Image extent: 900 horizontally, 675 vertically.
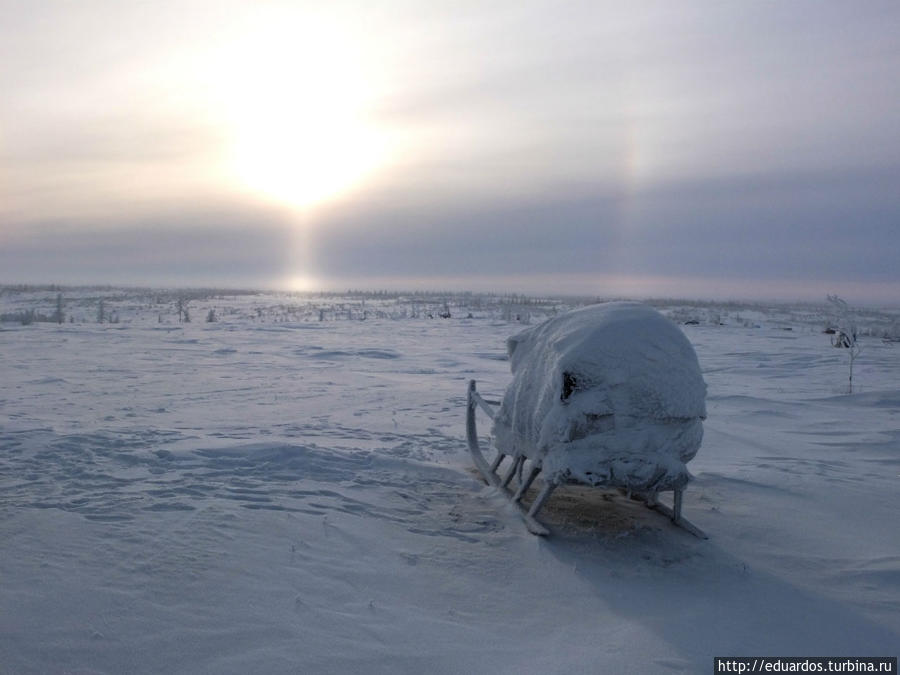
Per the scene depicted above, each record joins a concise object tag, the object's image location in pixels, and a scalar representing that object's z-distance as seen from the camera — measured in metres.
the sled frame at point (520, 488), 6.27
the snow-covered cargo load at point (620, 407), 5.64
